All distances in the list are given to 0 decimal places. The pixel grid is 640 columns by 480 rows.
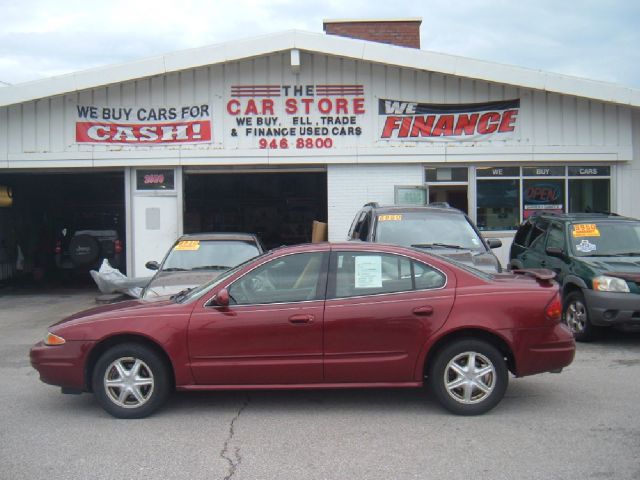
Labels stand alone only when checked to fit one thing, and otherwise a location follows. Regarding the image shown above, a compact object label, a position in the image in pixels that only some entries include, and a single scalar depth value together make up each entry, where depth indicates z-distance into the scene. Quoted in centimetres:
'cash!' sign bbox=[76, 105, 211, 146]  1434
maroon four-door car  579
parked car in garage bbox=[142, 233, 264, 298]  938
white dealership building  1434
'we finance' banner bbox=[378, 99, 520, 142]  1438
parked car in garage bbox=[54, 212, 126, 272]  1631
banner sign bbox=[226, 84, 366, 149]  1434
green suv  853
